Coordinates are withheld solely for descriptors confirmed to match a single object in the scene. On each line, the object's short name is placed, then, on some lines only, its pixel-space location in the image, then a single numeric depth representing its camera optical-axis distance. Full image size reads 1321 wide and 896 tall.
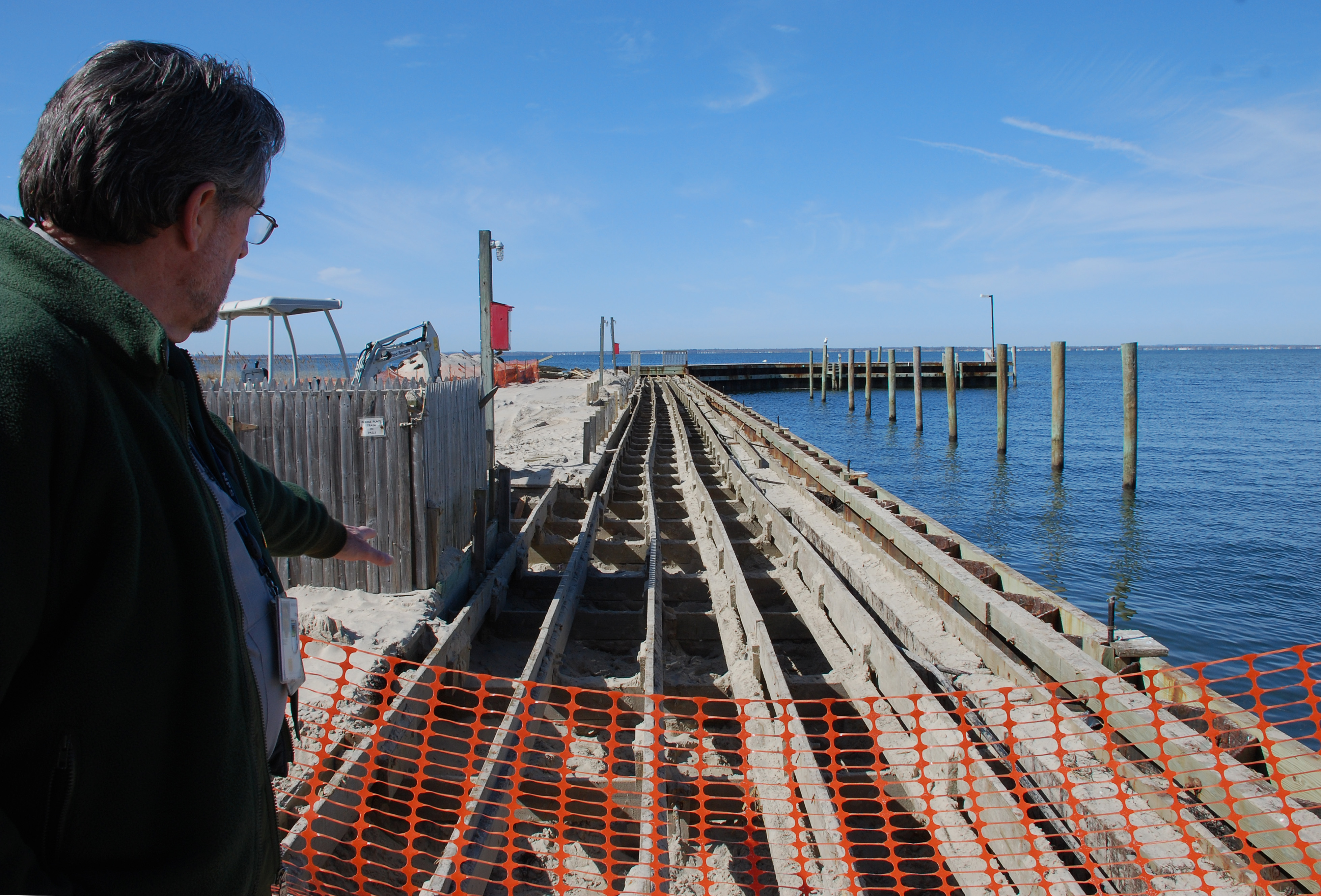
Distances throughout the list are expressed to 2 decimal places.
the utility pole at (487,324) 8.05
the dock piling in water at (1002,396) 26.52
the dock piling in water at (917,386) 34.69
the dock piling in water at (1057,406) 22.80
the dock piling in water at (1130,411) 19.52
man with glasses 0.95
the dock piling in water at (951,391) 30.70
